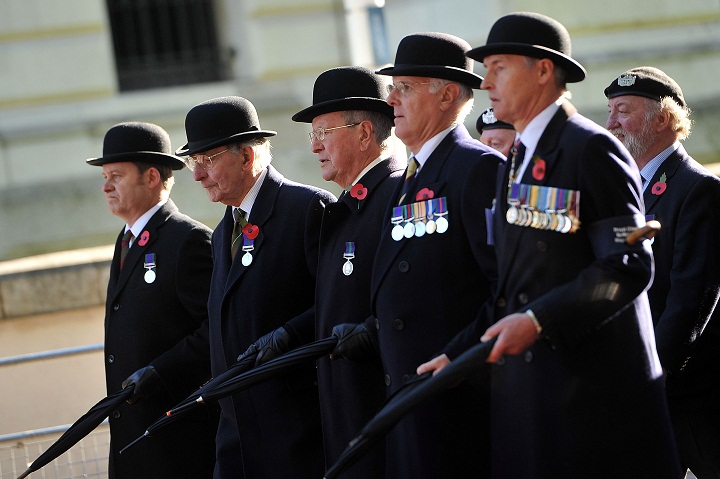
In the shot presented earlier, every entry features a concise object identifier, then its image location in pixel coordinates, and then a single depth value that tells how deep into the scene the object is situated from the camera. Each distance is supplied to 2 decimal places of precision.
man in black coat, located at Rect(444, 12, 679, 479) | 7.30
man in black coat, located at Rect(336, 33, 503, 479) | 8.62
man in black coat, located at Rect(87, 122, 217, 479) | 11.56
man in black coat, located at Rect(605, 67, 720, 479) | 10.07
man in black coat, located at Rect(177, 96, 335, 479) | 10.37
